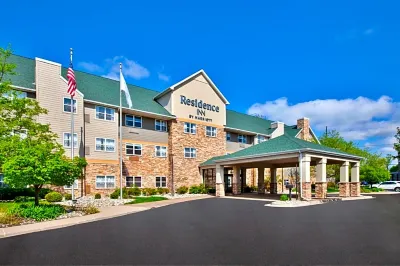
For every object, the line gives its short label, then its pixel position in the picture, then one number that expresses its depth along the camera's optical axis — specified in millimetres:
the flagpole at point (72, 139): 23102
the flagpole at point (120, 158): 27266
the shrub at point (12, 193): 21672
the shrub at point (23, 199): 20078
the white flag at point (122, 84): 25141
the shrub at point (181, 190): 31578
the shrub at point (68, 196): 23519
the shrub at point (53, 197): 21875
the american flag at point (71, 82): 21766
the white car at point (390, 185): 46250
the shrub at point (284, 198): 22981
